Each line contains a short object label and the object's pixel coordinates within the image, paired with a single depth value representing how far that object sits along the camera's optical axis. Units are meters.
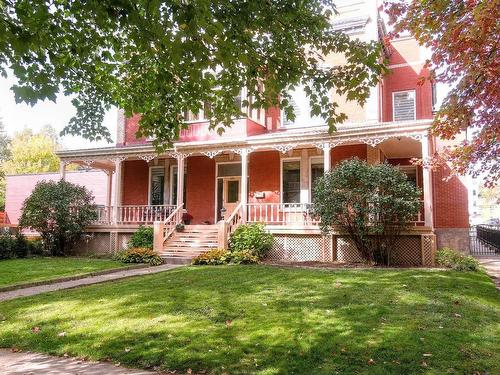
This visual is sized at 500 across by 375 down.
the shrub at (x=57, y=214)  17.50
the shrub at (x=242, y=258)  13.88
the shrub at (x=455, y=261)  12.36
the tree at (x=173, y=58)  4.50
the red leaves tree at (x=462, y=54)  6.67
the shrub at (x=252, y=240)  14.96
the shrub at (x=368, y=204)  12.77
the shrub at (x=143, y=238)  16.50
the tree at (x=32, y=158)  48.97
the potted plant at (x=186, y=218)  19.39
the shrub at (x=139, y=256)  14.72
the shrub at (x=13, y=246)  16.89
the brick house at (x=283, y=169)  15.20
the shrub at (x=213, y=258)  13.79
